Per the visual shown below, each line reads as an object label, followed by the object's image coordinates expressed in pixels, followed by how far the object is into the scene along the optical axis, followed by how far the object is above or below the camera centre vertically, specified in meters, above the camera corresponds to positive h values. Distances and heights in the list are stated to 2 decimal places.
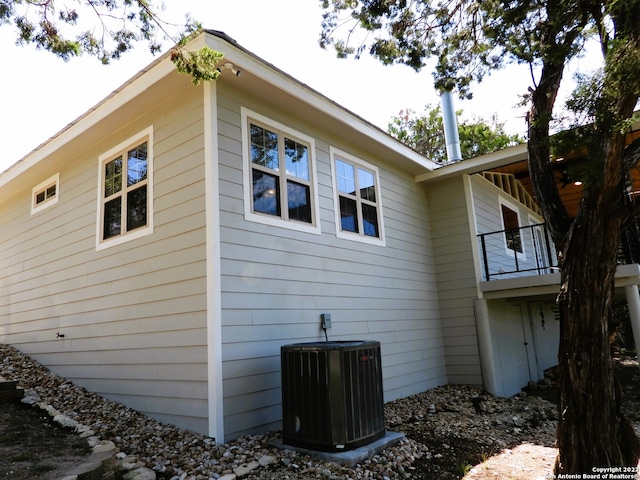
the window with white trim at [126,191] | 5.41 +1.76
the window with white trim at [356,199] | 6.30 +1.75
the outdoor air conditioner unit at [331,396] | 3.87 -0.63
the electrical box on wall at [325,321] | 5.46 +0.02
